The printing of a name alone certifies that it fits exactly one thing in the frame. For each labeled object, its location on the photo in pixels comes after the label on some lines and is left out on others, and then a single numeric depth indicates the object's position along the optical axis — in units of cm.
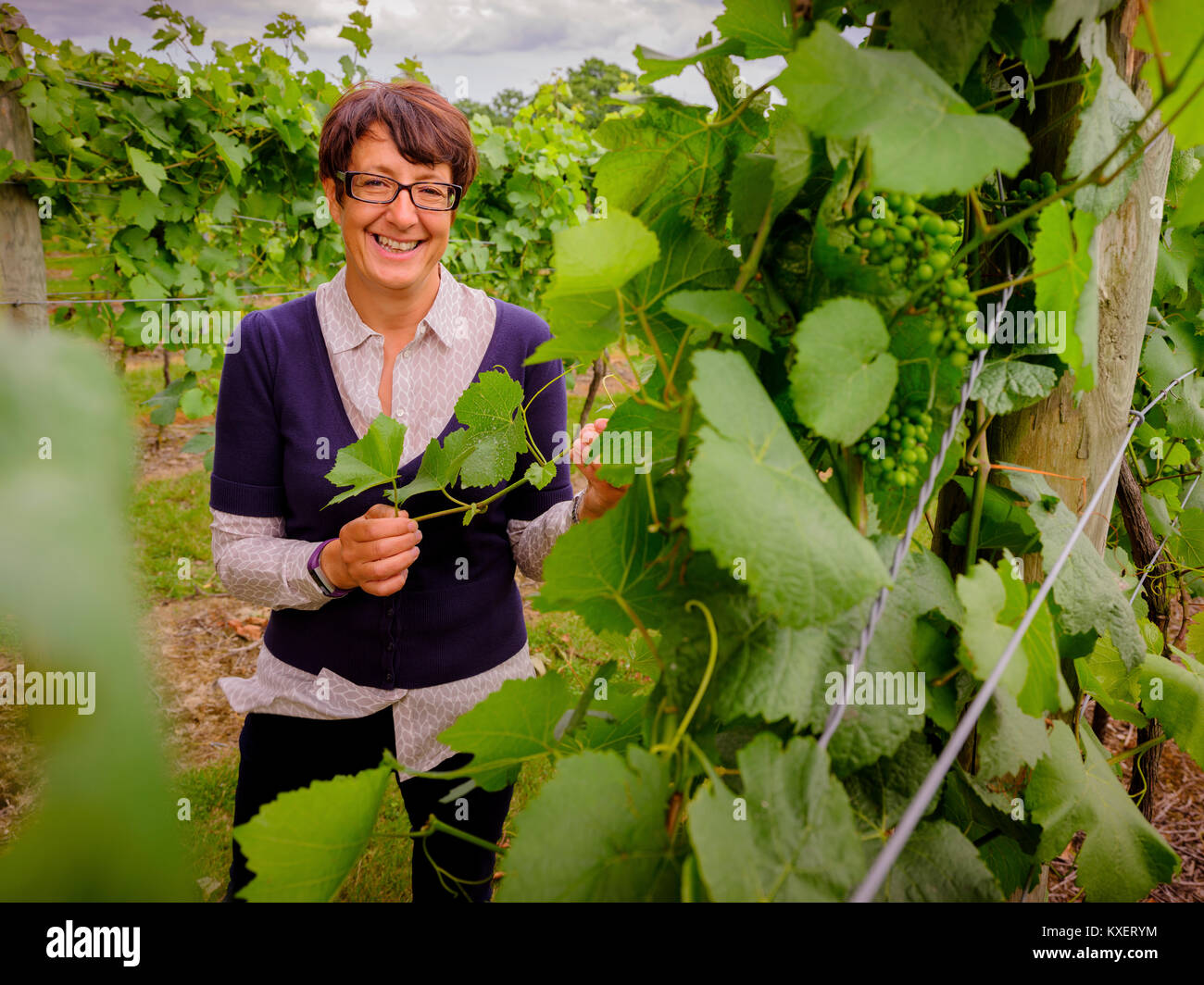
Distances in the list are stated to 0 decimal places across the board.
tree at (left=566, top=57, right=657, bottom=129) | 3378
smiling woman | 176
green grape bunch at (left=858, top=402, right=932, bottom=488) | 77
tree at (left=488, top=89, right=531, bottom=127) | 4651
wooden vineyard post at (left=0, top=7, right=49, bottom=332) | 335
